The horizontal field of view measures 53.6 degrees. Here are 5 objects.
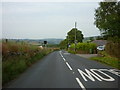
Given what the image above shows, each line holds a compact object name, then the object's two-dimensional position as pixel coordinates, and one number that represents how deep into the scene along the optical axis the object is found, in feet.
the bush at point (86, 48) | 100.62
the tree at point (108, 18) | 47.27
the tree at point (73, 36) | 204.50
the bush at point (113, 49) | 42.48
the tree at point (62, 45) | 284.36
